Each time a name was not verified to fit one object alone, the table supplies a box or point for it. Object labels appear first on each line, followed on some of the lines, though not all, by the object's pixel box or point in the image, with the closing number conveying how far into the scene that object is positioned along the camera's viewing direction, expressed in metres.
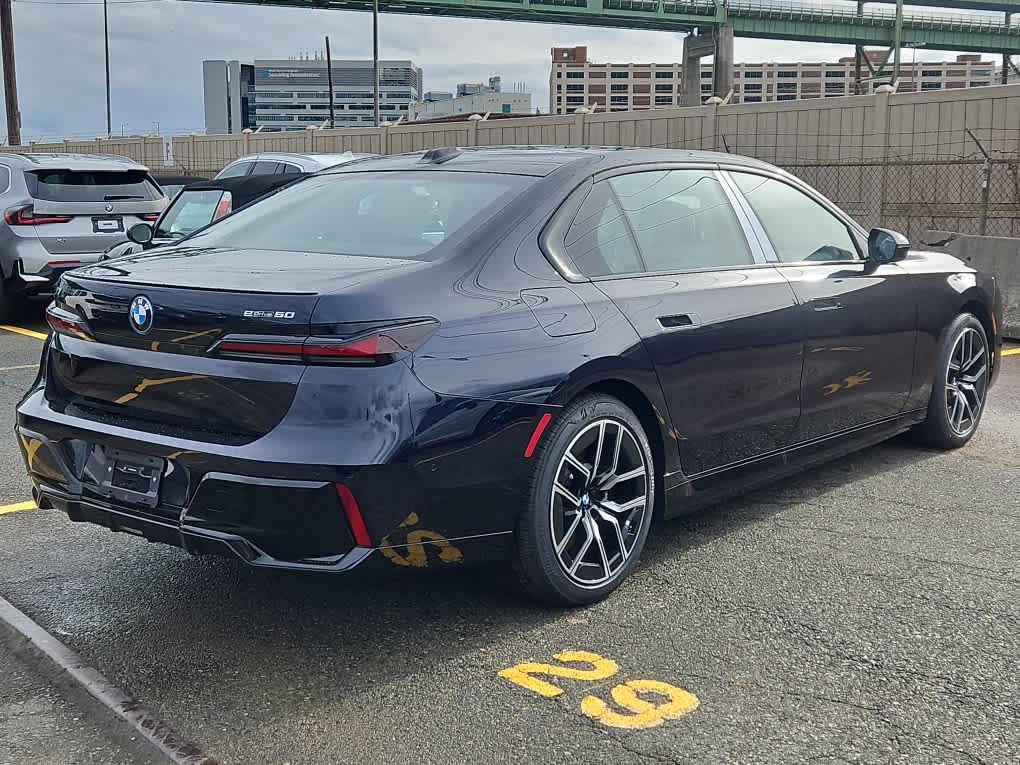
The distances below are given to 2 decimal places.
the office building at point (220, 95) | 155.00
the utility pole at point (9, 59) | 34.09
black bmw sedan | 3.23
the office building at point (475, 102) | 116.16
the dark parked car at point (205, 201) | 12.55
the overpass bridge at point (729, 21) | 65.00
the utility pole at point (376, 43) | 43.12
